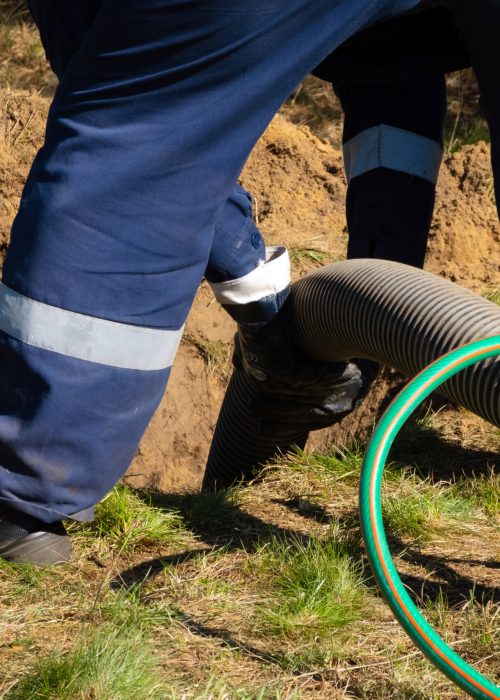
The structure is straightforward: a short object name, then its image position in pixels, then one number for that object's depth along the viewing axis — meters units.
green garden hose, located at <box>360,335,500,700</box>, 2.34
